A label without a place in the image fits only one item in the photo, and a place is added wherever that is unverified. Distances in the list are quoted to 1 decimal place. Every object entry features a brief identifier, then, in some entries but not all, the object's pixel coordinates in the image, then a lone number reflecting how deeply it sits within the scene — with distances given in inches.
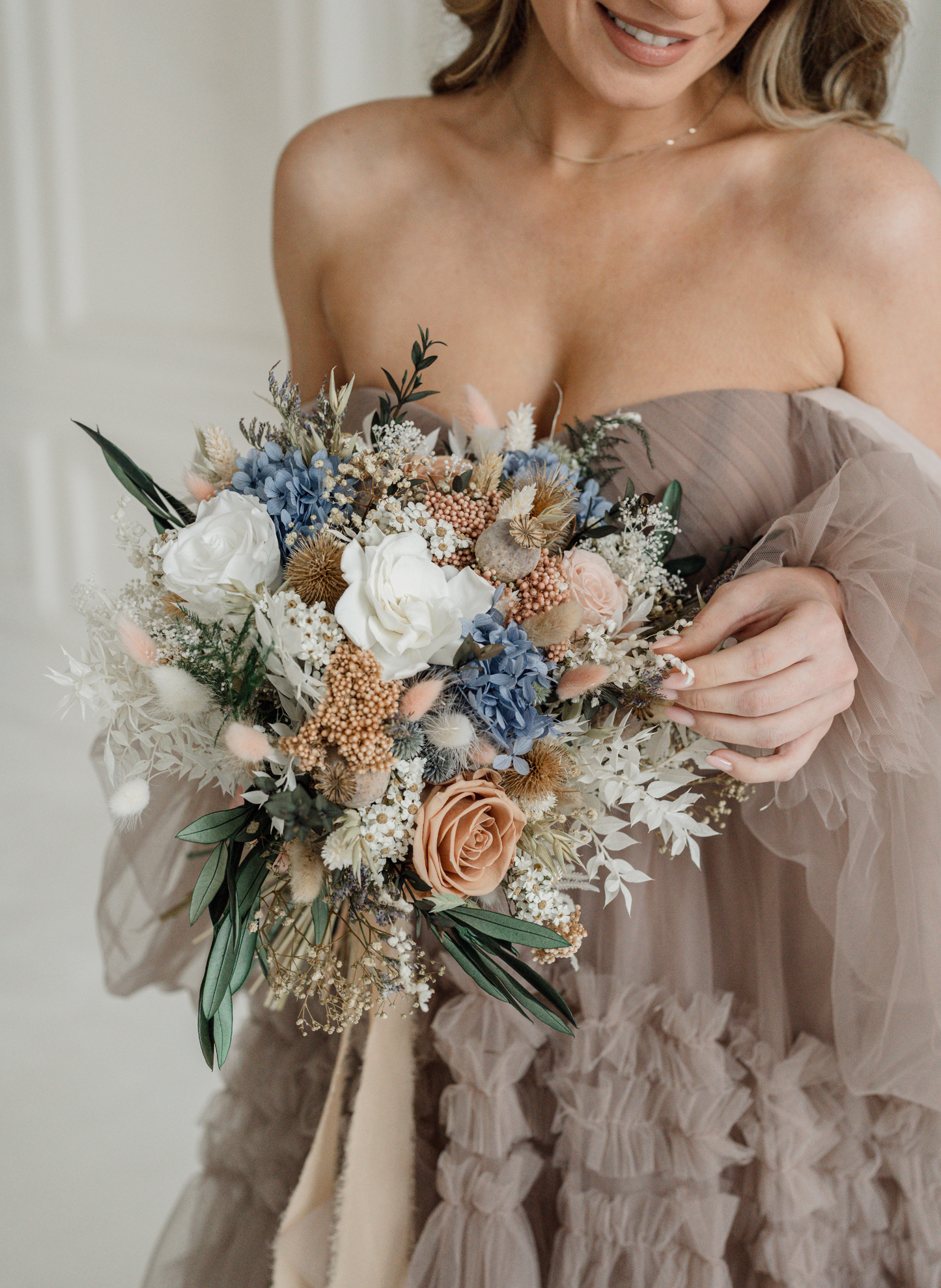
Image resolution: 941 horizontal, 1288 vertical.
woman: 37.2
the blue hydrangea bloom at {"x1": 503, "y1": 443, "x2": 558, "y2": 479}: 36.2
